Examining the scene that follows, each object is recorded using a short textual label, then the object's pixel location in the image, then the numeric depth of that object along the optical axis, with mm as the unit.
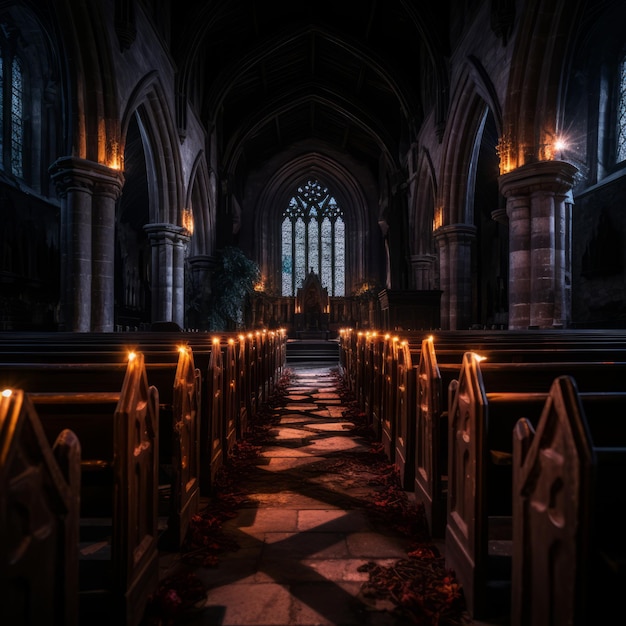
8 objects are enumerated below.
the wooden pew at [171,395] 2322
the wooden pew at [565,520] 1122
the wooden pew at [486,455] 1786
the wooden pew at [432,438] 2510
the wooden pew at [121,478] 1646
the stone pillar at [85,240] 8289
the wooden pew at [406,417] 3141
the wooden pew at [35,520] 1017
